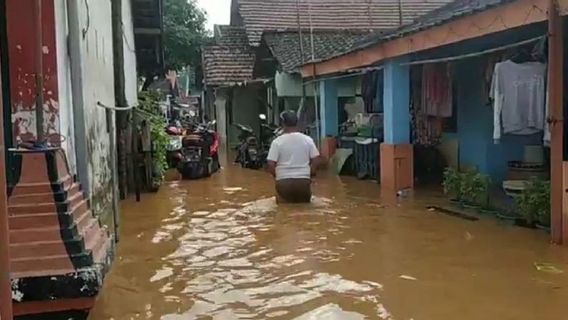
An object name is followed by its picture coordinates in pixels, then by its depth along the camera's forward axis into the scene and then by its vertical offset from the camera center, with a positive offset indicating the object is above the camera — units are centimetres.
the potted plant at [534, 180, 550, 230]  803 -115
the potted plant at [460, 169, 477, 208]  982 -117
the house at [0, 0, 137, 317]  436 -32
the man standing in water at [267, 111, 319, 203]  1057 -78
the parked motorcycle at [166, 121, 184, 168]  1708 -93
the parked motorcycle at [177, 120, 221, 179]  1585 -99
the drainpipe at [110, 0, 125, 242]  1186 +45
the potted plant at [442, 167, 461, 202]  1028 -115
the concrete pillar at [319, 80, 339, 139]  1755 -2
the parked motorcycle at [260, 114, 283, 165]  1841 -75
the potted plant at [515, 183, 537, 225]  820 -121
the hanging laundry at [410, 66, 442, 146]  1298 -30
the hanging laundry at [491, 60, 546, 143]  852 +5
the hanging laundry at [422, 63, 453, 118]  1220 +24
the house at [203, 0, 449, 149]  2250 +225
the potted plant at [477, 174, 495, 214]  964 -126
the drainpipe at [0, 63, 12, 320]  238 -46
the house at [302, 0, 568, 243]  801 +45
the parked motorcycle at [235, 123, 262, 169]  1839 -111
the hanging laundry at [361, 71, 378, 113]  1409 +34
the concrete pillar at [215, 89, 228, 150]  2805 -11
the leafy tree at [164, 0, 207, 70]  2788 +316
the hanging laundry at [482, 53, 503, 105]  984 +49
